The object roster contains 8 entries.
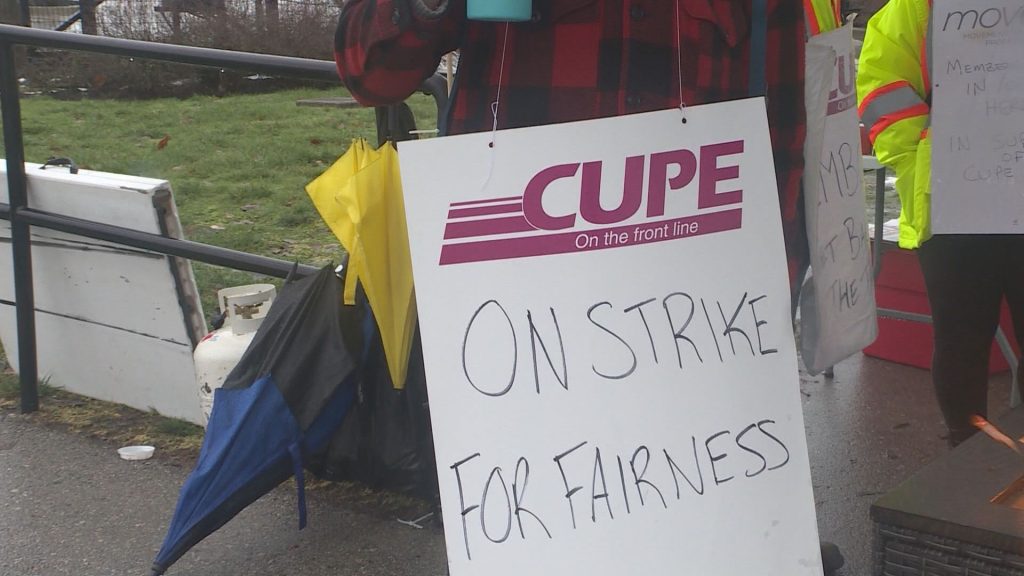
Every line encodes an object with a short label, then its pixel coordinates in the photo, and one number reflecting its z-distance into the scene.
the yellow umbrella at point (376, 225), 2.50
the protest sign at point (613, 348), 1.57
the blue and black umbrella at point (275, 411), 2.57
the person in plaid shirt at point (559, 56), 1.75
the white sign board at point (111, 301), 3.52
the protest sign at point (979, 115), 2.72
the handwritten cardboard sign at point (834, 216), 2.12
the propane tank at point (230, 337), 3.08
